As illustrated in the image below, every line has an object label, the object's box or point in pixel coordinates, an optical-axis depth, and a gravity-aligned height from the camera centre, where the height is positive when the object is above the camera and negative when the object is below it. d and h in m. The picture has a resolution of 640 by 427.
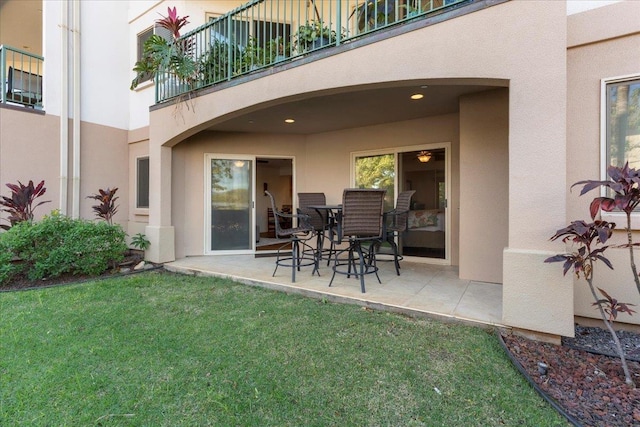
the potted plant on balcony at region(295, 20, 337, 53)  3.89 +2.31
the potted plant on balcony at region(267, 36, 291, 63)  4.24 +2.33
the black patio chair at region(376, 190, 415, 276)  4.45 -0.10
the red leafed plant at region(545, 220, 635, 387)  2.06 -0.30
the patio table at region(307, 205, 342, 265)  4.35 -0.14
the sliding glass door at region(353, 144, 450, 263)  5.31 +0.46
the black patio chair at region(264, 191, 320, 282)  4.34 -0.27
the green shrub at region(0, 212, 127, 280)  4.53 -0.53
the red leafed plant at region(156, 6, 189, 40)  5.29 +3.28
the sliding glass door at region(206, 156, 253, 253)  6.50 +0.16
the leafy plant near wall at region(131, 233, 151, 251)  5.69 -0.56
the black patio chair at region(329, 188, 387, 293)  3.70 -0.02
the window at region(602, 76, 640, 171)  2.80 +0.85
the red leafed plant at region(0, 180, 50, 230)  5.00 +0.16
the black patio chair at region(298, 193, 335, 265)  4.81 -0.01
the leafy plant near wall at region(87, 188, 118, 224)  6.03 +0.12
